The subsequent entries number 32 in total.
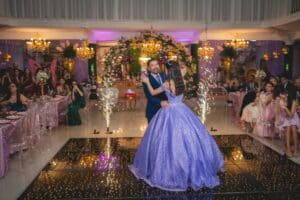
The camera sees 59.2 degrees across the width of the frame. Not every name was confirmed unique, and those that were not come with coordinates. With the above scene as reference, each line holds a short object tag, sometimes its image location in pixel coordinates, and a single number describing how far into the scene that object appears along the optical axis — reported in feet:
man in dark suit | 11.89
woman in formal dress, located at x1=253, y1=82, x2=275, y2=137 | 18.08
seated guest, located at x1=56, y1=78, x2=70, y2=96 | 23.25
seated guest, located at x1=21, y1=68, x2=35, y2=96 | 24.36
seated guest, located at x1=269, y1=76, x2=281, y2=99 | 16.76
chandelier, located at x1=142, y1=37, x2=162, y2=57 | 25.04
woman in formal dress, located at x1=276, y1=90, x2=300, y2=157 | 14.36
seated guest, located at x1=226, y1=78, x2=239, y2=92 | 30.28
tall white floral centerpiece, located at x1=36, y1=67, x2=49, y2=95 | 23.90
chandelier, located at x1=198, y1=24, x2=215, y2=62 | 35.97
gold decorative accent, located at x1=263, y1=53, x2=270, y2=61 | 41.34
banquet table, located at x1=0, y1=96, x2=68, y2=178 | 12.42
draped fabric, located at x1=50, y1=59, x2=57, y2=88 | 35.62
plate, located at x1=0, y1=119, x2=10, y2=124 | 13.17
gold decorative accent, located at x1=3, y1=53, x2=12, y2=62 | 37.43
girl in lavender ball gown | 10.47
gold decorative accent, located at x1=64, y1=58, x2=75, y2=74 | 41.78
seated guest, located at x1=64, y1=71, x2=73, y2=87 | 23.94
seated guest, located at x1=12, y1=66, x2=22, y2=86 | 27.73
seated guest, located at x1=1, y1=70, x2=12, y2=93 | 26.13
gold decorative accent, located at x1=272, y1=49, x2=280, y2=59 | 40.53
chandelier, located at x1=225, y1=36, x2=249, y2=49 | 34.98
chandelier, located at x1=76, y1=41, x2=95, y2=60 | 35.68
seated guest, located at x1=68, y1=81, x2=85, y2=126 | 22.58
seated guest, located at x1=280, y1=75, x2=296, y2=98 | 14.29
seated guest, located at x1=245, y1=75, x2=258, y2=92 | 23.57
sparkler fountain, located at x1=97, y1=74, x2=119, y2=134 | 29.60
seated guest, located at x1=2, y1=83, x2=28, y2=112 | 16.62
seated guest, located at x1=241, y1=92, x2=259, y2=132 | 19.59
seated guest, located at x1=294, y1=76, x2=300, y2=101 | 17.29
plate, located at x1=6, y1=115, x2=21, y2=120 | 14.16
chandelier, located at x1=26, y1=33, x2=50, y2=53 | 32.05
